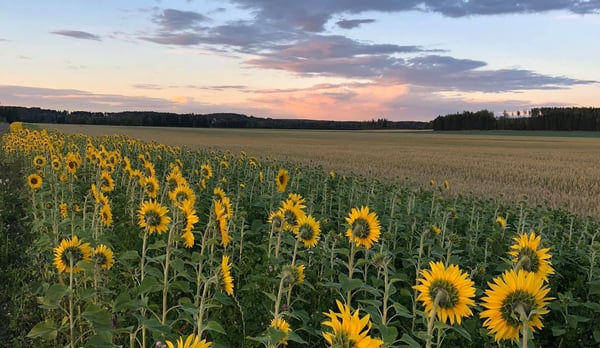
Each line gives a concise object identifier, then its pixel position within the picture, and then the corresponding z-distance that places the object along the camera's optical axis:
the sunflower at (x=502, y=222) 6.10
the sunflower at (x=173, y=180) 5.25
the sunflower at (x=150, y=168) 6.76
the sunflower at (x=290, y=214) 3.94
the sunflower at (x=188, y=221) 3.68
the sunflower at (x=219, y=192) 4.60
